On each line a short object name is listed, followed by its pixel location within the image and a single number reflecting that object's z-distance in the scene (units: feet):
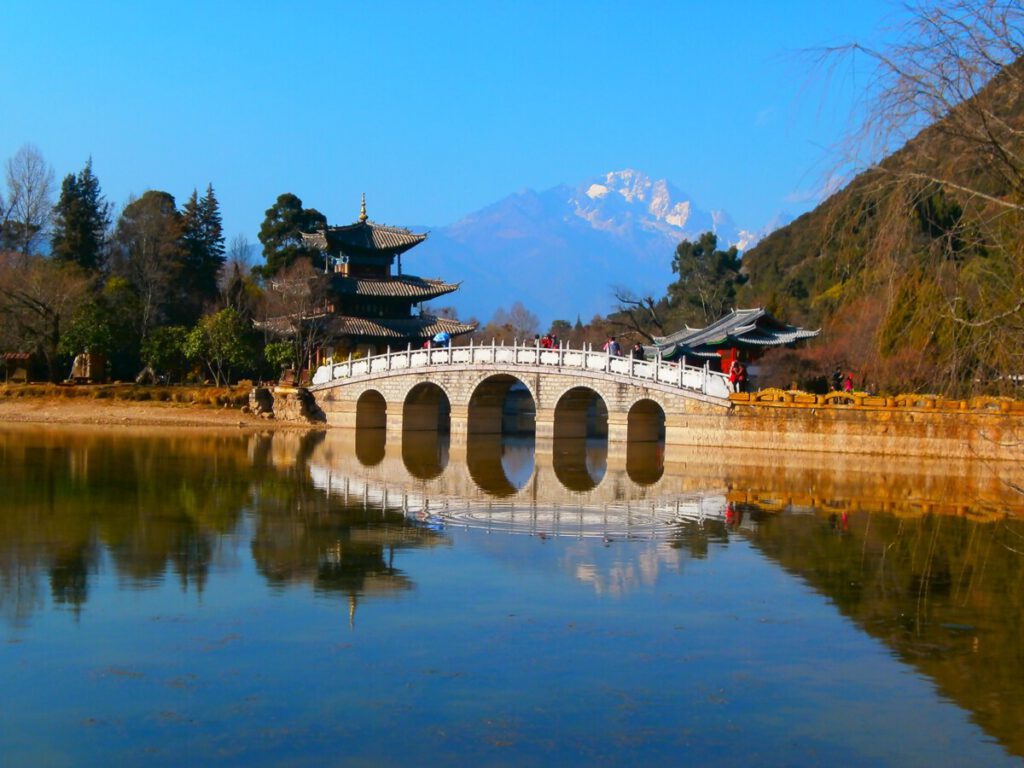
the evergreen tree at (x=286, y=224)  184.96
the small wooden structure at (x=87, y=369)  141.08
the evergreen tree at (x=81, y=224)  176.65
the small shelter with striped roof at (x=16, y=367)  141.28
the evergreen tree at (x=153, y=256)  170.09
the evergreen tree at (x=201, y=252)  184.14
